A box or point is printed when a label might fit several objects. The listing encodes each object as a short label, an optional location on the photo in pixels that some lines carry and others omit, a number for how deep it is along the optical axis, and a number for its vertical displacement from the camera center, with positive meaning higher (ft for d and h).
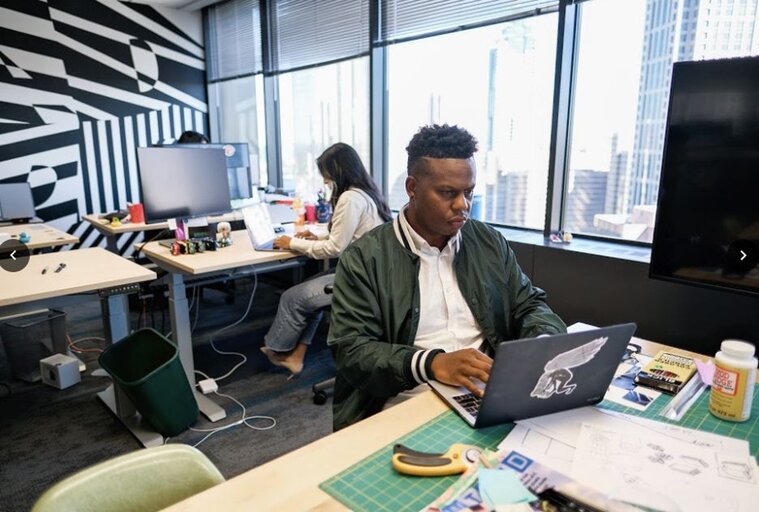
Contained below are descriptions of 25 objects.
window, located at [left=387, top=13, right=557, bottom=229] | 9.48 +1.36
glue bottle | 3.21 -1.37
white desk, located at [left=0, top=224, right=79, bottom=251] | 10.03 -1.54
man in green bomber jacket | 4.26 -1.10
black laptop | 2.87 -1.26
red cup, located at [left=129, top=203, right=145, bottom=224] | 12.06 -1.20
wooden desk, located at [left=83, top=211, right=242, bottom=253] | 11.44 -1.45
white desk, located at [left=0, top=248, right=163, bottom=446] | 6.48 -1.60
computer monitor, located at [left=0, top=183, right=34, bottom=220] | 12.77 -1.01
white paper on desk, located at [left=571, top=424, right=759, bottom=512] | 2.49 -1.62
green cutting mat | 2.54 -1.64
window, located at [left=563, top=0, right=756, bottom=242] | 7.79 +0.83
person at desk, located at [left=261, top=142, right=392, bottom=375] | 8.77 -1.35
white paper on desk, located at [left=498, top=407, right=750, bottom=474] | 2.88 -1.61
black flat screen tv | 4.42 -0.12
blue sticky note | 2.46 -1.60
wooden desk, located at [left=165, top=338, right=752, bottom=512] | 2.53 -1.66
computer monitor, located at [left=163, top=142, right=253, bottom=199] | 12.82 -0.17
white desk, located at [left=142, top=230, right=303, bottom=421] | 7.87 -1.63
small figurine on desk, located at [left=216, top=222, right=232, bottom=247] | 9.28 -1.33
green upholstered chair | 2.78 -1.82
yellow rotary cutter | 2.70 -1.60
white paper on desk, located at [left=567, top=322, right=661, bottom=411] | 3.55 -1.63
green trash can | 6.89 -3.04
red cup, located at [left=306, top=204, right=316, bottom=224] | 11.64 -1.17
